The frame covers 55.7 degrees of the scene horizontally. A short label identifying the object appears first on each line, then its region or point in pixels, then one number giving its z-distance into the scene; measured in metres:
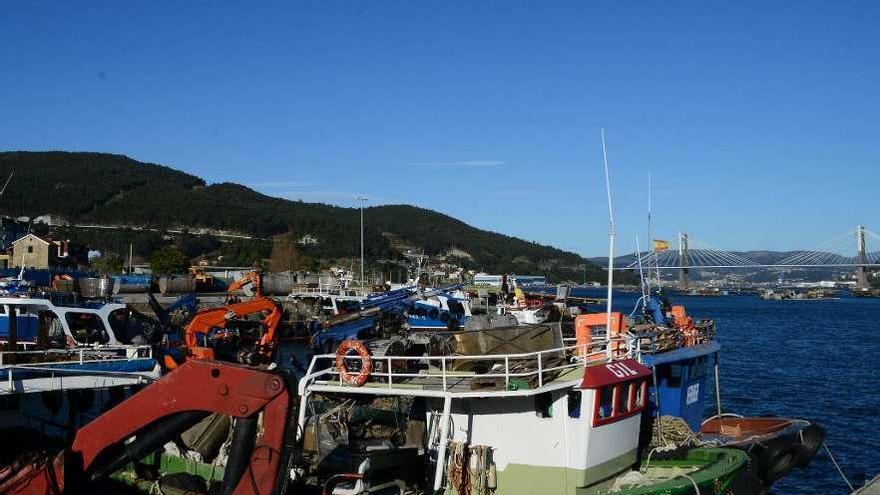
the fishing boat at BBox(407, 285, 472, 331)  49.22
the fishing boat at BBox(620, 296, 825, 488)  19.45
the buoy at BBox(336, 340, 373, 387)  14.45
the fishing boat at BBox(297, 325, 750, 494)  13.83
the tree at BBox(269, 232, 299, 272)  118.88
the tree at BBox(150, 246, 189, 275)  93.75
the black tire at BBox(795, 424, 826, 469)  20.48
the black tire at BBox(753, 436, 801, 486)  19.80
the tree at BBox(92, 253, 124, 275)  92.90
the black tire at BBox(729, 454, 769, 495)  15.19
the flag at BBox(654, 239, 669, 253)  34.84
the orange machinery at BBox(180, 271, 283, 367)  23.19
